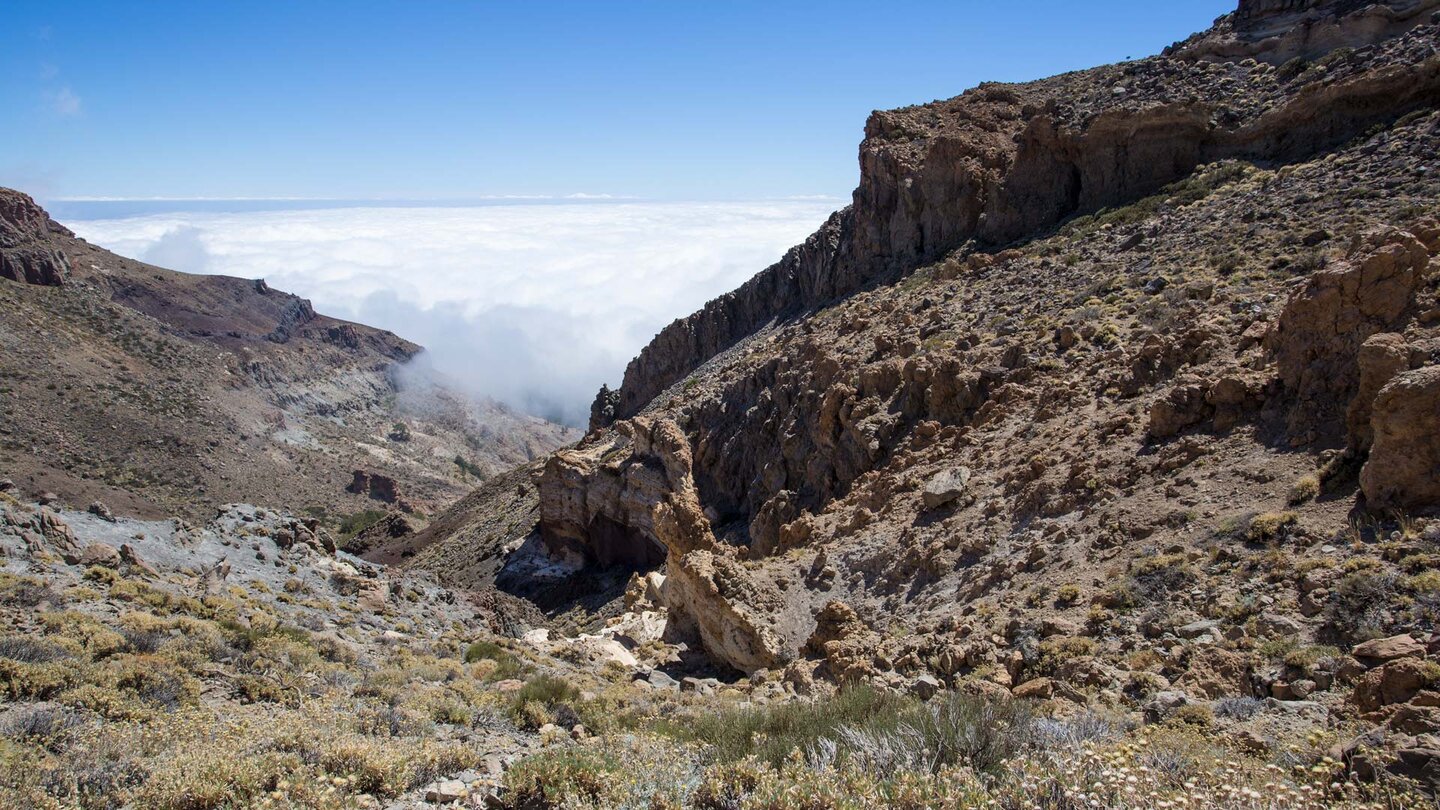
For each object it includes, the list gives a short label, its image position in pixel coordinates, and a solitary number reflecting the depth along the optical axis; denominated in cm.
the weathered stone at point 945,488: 1321
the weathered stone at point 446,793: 575
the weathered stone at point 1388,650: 549
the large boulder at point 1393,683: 502
